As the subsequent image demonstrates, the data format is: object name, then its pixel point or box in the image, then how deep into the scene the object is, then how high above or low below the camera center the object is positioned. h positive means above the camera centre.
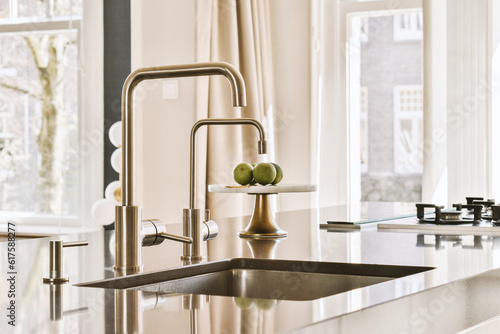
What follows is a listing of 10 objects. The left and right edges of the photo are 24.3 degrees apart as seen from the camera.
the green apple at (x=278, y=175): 3.35 +0.00
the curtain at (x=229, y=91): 5.36 +0.47
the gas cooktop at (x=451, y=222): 3.25 -0.15
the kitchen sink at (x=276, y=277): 2.56 -0.21
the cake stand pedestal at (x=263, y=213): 3.13 -0.11
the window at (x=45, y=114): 5.81 +0.37
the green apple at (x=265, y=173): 3.33 +0.00
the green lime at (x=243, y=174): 3.37 +0.00
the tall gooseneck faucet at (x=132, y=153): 2.39 +0.04
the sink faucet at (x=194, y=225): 2.65 -0.10
